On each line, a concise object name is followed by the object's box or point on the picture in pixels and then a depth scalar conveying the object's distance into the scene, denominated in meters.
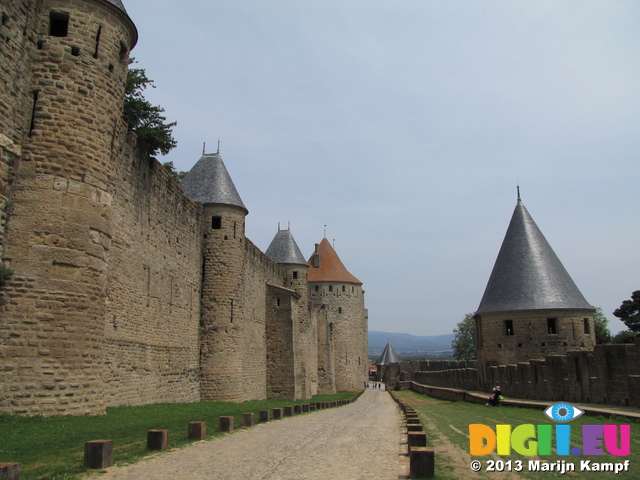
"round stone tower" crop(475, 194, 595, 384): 29.73
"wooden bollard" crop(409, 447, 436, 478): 6.14
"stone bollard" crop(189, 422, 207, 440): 9.16
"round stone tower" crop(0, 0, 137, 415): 10.23
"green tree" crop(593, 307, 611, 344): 53.75
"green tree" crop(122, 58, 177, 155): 25.31
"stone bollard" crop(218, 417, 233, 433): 10.53
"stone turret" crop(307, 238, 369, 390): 48.34
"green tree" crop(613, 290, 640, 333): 47.69
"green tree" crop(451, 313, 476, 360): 71.94
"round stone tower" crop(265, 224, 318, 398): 32.34
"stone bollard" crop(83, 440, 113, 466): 6.43
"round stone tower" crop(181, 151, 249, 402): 20.86
